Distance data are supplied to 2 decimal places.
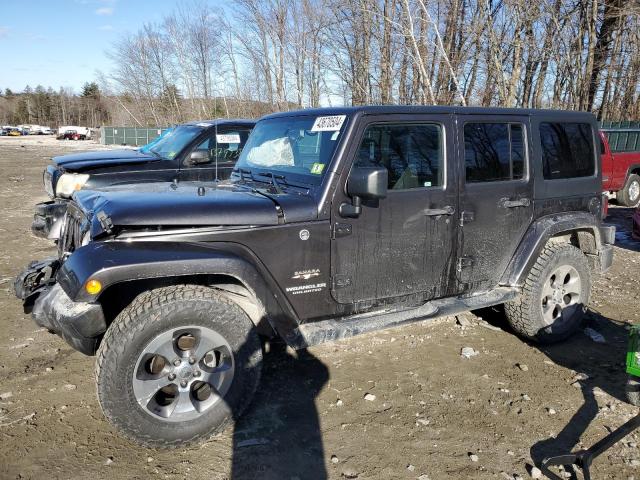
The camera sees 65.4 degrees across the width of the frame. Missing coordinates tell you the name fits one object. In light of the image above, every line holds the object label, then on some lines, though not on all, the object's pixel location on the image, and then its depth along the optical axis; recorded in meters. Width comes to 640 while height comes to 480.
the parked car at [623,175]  11.06
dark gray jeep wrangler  2.78
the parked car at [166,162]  6.62
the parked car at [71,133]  64.81
